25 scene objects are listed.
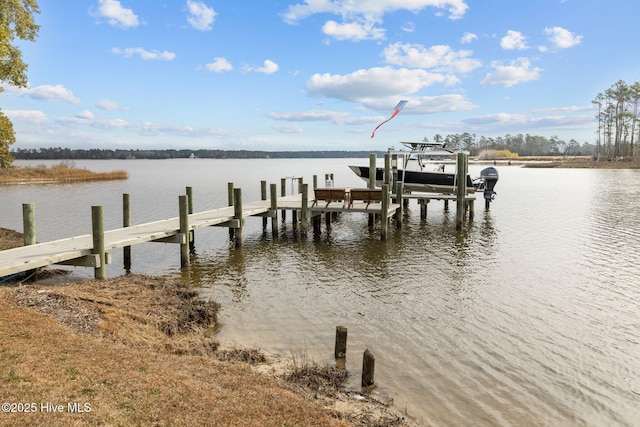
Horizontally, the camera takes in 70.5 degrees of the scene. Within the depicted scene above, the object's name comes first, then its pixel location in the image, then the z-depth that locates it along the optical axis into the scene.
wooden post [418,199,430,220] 25.08
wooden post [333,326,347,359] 7.70
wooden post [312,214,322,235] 19.77
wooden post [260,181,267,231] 23.33
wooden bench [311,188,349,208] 19.39
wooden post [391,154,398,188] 27.08
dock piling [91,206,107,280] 11.08
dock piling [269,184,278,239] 19.38
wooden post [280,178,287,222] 22.81
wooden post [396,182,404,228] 21.27
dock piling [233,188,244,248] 16.70
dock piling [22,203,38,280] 11.99
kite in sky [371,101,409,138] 25.35
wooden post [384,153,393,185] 25.92
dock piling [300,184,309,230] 18.84
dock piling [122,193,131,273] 14.46
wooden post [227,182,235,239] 19.99
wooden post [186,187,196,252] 17.21
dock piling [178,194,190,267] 13.98
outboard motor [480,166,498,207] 27.27
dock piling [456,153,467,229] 21.75
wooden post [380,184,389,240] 18.16
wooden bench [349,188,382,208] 18.83
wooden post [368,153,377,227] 26.09
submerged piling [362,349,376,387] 6.77
